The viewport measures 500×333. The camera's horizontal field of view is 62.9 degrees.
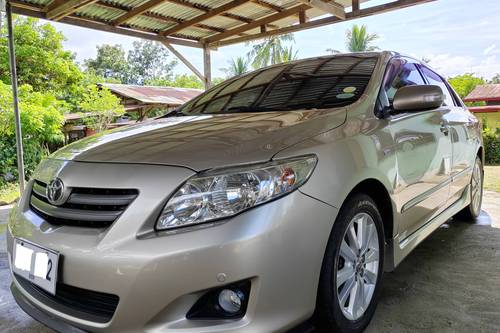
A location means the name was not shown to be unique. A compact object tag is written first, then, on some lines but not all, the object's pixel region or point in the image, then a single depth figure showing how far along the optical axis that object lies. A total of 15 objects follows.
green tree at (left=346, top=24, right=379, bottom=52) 23.81
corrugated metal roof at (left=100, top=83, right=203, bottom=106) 13.72
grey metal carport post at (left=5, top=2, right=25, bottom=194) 4.65
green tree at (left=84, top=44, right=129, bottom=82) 33.75
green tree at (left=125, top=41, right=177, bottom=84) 39.09
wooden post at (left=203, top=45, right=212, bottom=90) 6.83
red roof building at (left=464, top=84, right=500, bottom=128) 14.26
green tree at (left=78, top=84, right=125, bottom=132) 11.91
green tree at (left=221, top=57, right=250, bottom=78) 23.61
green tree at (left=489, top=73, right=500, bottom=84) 40.34
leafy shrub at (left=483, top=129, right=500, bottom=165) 12.46
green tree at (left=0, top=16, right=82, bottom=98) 11.77
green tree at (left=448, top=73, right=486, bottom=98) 29.74
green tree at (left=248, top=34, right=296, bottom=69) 23.19
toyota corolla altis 1.33
